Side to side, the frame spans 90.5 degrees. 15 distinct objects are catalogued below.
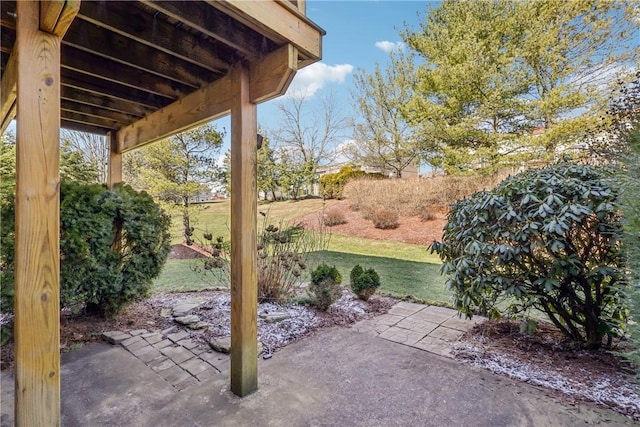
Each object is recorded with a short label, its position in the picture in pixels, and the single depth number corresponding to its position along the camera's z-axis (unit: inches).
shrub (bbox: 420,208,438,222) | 374.3
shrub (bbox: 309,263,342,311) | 144.1
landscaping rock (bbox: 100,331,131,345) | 112.0
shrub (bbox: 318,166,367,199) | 492.1
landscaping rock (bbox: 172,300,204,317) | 139.5
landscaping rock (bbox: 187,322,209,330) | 126.1
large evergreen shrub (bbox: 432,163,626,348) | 94.0
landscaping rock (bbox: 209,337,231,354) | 107.1
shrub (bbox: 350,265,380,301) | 158.2
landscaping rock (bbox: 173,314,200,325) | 129.4
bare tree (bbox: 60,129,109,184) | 315.3
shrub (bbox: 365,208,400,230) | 379.2
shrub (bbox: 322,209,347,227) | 408.9
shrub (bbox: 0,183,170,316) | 102.2
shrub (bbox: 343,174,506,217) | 361.1
